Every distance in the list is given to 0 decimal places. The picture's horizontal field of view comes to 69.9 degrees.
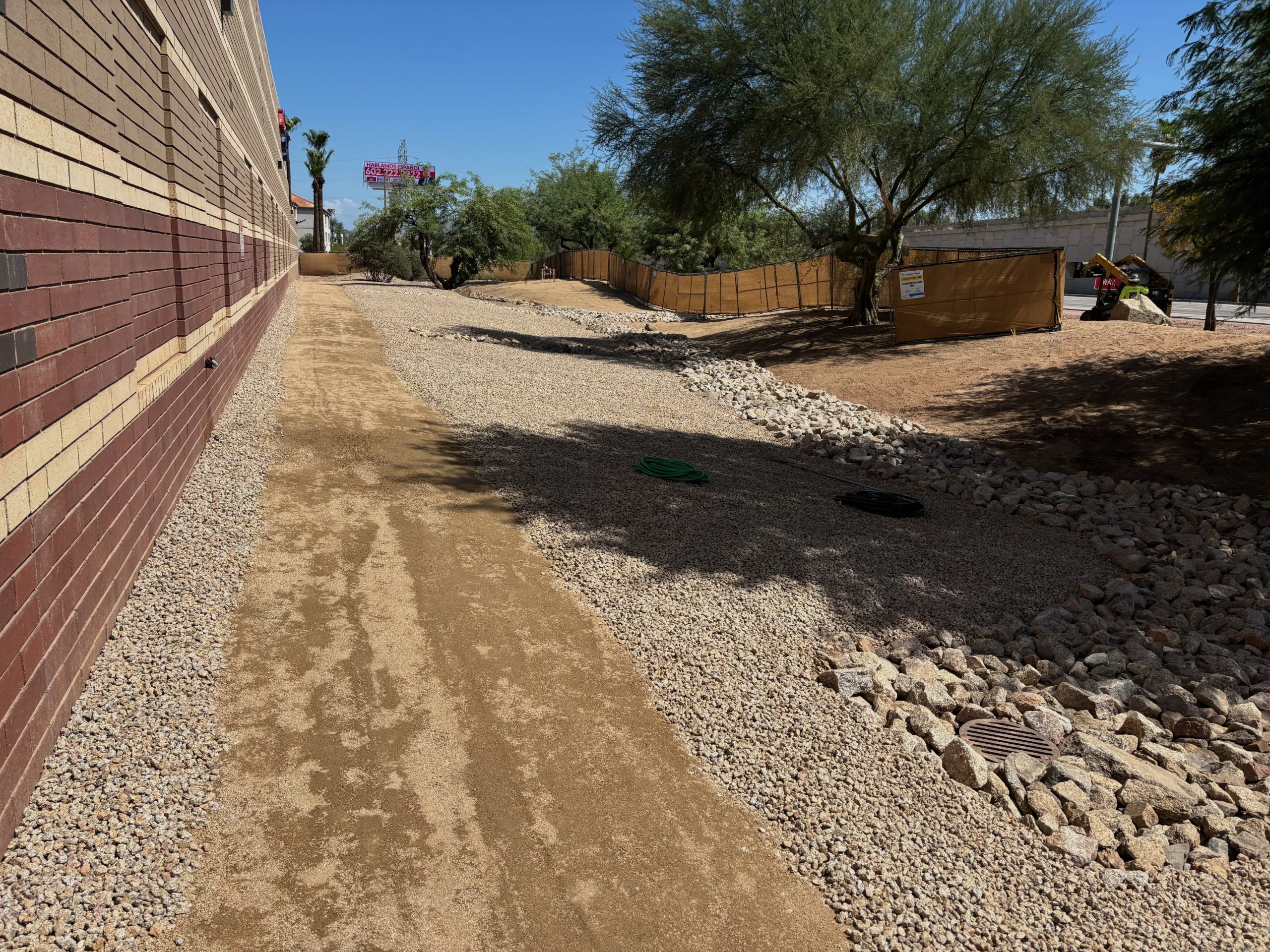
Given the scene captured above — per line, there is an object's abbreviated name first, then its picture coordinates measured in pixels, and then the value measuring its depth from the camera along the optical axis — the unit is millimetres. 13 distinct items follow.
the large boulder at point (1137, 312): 21766
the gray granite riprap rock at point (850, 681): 5293
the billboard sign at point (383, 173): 135600
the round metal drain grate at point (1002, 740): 5004
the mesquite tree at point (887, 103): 19766
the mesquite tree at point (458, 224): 49781
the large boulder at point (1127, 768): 4637
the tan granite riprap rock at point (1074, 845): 4020
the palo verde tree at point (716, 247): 49531
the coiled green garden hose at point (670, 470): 9516
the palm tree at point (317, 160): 69250
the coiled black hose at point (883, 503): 9586
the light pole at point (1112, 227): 27531
